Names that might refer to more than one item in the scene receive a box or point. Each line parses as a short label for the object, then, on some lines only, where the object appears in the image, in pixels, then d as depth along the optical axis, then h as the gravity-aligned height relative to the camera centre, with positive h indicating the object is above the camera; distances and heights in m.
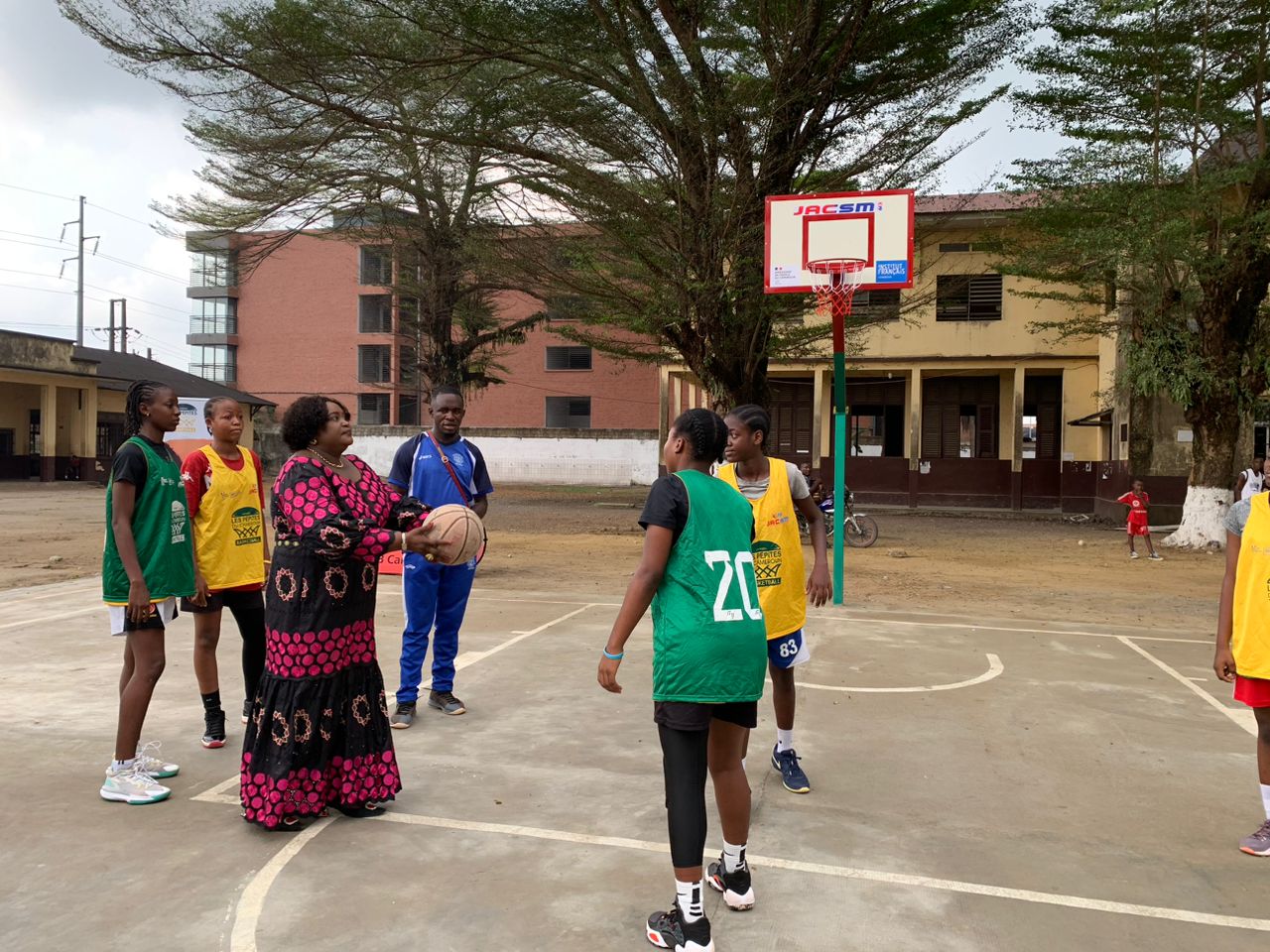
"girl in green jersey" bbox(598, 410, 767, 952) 2.89 -0.58
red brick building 42.91 +5.08
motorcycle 16.47 -1.17
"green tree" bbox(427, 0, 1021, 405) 14.25 +5.73
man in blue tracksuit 5.37 -0.69
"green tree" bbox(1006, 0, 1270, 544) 14.74 +4.54
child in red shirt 15.08 -0.79
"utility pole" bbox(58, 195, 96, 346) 47.62 +8.61
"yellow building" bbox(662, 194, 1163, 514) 25.30 +1.93
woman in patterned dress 3.71 -0.74
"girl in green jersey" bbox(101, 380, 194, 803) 4.07 -0.52
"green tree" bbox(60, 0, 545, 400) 13.83 +5.99
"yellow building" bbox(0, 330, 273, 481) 32.19 +1.73
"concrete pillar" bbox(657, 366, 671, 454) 28.48 +1.97
